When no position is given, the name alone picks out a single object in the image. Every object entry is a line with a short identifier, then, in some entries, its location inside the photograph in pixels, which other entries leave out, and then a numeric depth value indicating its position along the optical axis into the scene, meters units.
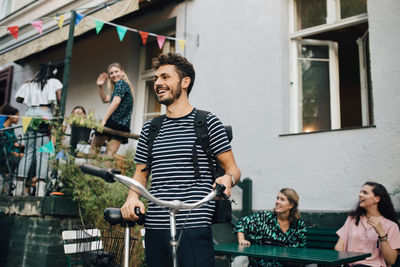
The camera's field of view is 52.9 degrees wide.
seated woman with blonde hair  4.12
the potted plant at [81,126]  5.09
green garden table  2.88
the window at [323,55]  5.42
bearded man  2.01
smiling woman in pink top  3.66
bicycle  1.65
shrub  4.89
